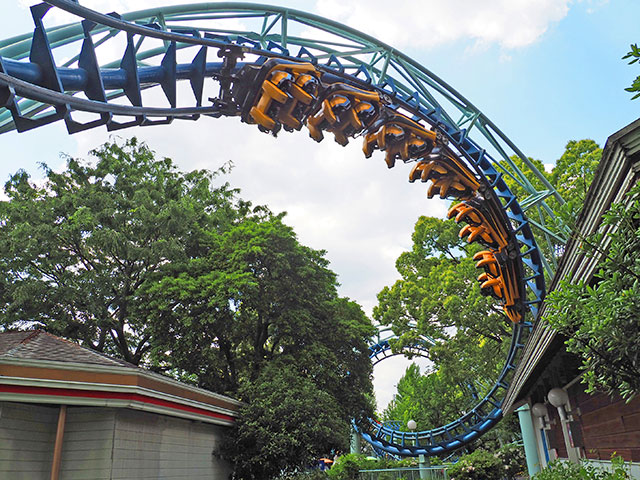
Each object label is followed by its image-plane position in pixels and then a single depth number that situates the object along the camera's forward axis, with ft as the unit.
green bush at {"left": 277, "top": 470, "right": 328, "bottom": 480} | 46.98
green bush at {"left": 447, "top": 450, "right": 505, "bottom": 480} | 60.44
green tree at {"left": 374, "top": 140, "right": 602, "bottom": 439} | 66.03
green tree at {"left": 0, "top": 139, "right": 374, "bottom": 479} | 60.44
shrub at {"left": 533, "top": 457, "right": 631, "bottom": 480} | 14.62
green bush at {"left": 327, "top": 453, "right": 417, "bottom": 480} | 64.25
